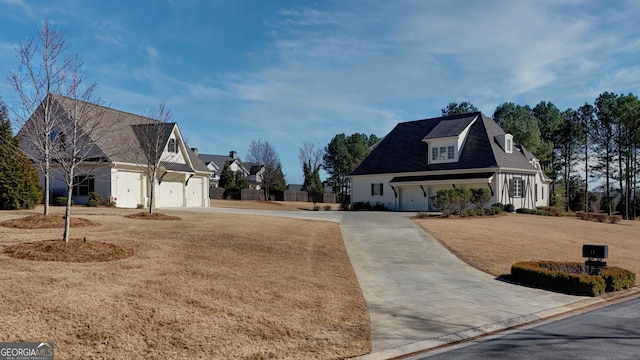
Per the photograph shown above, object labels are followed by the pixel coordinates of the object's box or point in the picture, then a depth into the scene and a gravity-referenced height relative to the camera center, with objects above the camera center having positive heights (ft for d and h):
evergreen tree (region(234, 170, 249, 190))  201.98 +5.45
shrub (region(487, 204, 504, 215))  100.37 -3.08
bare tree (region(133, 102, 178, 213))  76.43 +9.09
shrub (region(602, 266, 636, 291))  38.19 -6.87
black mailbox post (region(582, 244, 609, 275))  39.14 -4.94
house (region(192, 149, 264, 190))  253.65 +15.59
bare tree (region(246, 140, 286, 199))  213.87 +14.11
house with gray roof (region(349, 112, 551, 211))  115.96 +7.90
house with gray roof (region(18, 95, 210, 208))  94.53 +4.97
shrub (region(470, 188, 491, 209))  99.04 -0.16
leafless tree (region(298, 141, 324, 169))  274.98 +20.61
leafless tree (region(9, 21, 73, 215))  36.27 +6.11
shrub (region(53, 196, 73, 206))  89.51 -1.99
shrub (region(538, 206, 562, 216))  113.26 -3.32
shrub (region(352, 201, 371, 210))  136.45 -3.19
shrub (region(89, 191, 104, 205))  91.76 -1.15
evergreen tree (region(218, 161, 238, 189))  197.49 +5.78
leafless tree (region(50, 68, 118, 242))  35.12 +5.53
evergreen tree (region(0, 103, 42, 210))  66.08 +1.81
